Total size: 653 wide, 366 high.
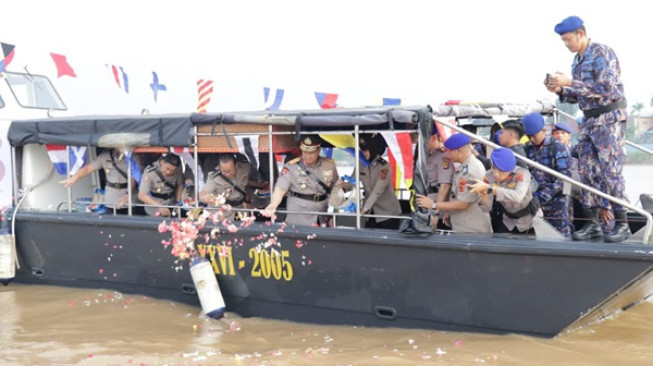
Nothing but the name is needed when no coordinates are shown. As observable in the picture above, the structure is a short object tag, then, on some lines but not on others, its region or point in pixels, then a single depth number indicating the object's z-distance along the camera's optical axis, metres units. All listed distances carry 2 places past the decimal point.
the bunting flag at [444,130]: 6.08
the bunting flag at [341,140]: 6.36
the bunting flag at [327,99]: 8.70
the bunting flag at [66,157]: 7.78
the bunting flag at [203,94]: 10.82
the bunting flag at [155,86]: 11.30
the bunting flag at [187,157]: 7.01
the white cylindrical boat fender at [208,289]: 6.70
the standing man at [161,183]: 7.50
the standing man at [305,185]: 6.61
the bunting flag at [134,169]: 7.42
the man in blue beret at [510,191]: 5.47
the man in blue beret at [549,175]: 6.05
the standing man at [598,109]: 5.55
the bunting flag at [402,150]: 5.91
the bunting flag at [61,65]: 9.72
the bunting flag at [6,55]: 9.07
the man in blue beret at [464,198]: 5.78
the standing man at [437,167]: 6.47
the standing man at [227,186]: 7.05
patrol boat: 5.36
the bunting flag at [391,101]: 8.48
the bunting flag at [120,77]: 10.76
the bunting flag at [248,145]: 6.66
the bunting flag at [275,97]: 10.16
